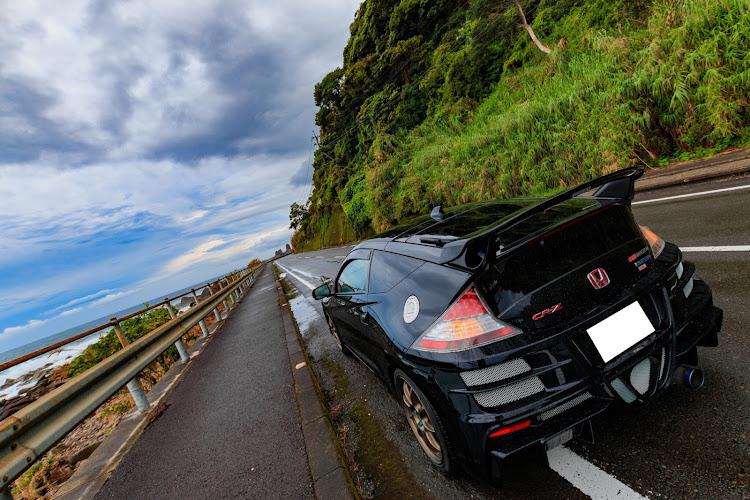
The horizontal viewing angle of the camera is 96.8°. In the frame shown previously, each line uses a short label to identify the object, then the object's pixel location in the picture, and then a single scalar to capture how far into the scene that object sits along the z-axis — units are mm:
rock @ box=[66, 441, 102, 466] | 3770
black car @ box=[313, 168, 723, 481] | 1583
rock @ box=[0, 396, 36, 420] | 6560
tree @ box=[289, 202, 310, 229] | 77812
